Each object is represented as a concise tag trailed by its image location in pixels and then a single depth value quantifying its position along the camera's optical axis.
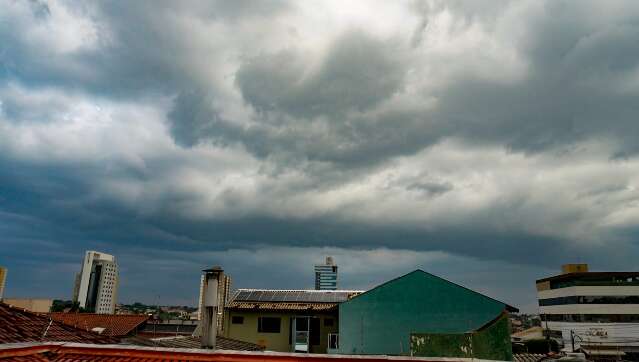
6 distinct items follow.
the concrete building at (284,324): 33.50
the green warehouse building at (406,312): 26.84
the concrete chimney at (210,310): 11.52
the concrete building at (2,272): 36.46
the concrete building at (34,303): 90.00
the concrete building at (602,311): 70.31
